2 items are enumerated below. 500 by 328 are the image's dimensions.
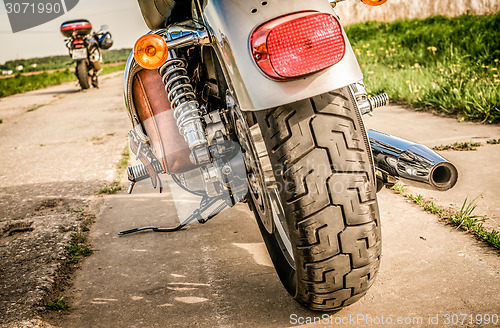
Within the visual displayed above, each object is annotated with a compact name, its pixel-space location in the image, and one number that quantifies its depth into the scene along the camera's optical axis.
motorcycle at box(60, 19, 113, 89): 9.57
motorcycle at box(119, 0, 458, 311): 1.15
